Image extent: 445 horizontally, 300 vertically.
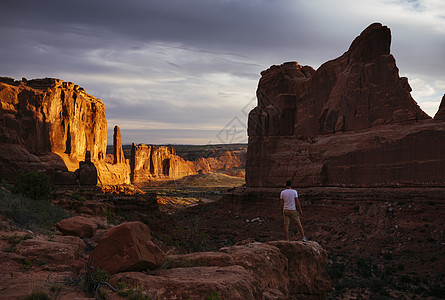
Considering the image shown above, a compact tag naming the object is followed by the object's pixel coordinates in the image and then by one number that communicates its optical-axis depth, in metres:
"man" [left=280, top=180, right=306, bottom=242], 10.04
